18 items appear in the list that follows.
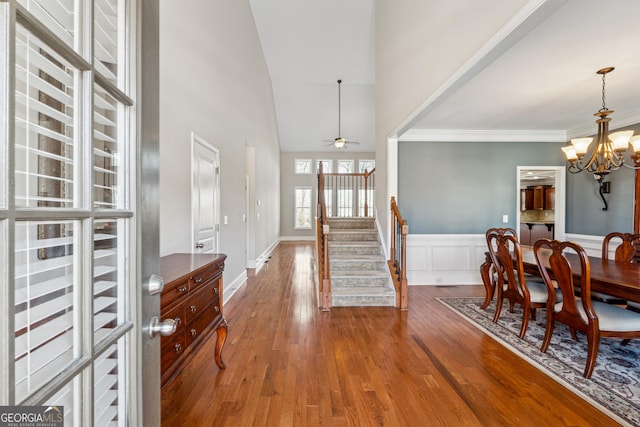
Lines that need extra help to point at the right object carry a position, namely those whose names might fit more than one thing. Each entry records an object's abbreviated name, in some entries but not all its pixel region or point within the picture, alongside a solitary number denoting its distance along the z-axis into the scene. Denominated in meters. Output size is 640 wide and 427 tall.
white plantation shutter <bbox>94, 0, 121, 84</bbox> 0.66
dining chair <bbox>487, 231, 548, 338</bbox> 3.00
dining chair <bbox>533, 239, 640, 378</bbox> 2.27
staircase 4.09
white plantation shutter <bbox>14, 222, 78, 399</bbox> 0.49
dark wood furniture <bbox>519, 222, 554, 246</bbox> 7.86
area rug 2.02
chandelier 3.08
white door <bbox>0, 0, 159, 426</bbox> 0.45
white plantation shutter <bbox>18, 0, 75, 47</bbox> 0.52
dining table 2.25
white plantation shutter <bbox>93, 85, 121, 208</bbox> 0.66
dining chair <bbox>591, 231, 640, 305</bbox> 3.25
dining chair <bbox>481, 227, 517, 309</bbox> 3.83
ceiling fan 8.36
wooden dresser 1.59
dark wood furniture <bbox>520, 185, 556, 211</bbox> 8.89
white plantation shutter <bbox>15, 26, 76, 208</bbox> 0.50
